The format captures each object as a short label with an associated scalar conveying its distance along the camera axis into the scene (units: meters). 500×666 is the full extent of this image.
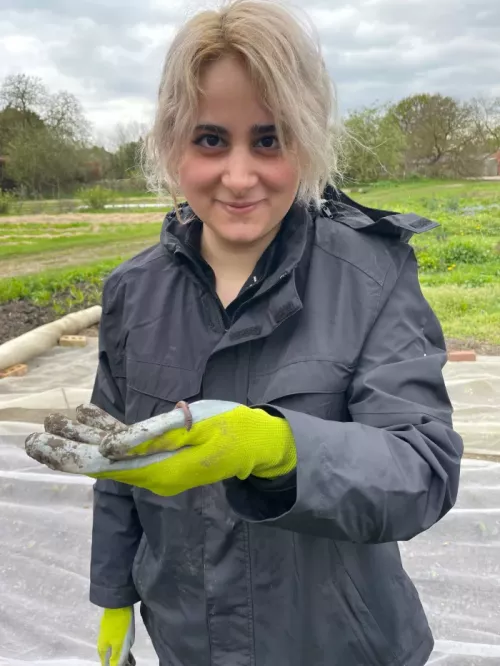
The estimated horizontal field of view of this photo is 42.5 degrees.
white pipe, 4.29
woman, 0.84
